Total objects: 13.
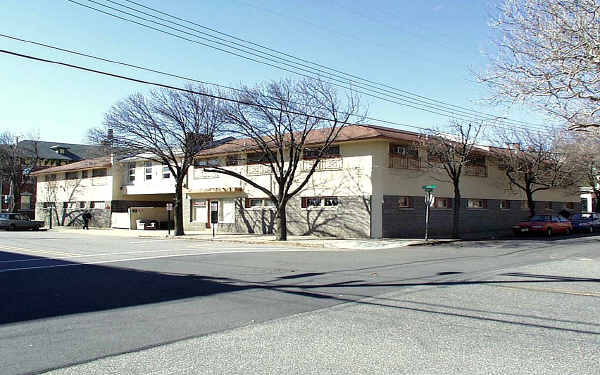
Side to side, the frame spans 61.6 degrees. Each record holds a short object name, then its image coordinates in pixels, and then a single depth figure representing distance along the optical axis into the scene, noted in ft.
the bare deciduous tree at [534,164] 115.03
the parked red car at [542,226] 104.37
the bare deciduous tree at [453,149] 91.45
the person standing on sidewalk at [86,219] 145.32
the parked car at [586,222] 120.98
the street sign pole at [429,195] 85.76
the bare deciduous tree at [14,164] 177.88
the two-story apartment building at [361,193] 94.07
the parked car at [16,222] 140.26
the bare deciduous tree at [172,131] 100.94
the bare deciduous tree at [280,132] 85.87
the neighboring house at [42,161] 212.93
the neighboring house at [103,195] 147.84
